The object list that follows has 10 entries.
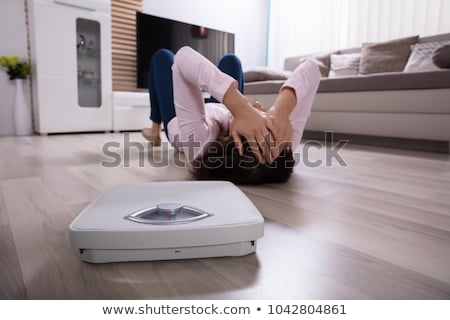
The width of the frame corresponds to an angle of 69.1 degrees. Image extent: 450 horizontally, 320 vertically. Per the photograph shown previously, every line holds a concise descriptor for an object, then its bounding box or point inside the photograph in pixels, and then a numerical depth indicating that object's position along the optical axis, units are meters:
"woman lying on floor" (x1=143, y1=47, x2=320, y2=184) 0.80
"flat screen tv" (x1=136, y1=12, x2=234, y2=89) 3.04
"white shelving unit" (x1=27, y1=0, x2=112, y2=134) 2.42
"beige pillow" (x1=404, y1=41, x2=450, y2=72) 2.30
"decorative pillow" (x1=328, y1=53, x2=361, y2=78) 2.91
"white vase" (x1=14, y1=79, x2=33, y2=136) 2.49
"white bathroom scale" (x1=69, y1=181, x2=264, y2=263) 0.45
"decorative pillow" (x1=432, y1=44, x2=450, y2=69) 1.86
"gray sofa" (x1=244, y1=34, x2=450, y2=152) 1.86
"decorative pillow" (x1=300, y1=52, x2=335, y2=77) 3.05
